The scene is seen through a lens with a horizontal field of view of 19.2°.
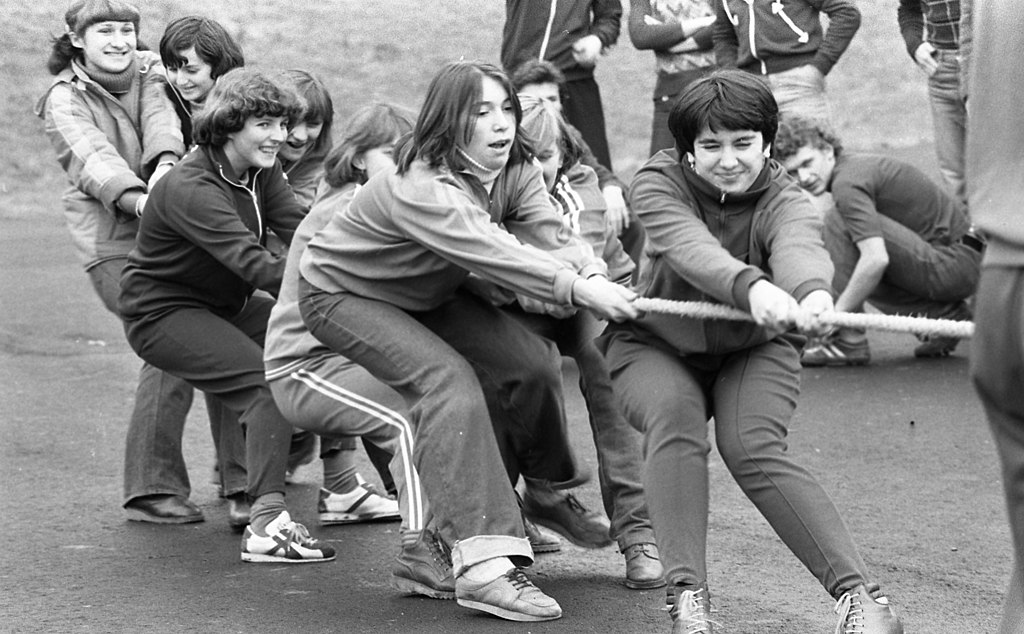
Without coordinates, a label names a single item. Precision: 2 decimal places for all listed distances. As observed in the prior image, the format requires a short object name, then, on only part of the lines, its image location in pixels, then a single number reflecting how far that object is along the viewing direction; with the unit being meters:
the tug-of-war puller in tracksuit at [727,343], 7.49
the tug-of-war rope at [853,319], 6.37
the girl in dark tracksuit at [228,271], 9.67
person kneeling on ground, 13.61
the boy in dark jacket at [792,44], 14.96
